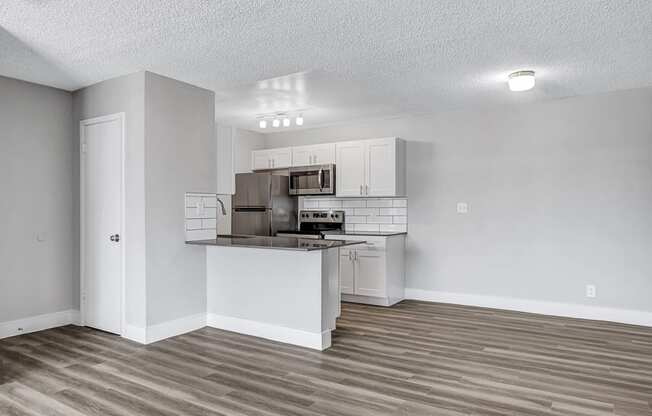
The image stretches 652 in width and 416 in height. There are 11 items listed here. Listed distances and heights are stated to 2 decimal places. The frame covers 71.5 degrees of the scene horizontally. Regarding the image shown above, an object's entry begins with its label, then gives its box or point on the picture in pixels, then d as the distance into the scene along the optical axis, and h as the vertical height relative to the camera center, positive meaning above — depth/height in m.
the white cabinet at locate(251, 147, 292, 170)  6.35 +0.65
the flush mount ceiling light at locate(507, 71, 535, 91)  3.81 +1.04
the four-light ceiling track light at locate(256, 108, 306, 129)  5.49 +1.09
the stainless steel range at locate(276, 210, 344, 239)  6.04 -0.28
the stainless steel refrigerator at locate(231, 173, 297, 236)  6.10 -0.01
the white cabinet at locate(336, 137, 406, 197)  5.48 +0.45
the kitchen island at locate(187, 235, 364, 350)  3.67 -0.73
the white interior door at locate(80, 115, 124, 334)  4.03 -0.16
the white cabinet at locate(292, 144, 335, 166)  5.98 +0.66
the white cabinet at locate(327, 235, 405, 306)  5.28 -0.80
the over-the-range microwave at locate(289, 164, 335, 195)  5.95 +0.32
